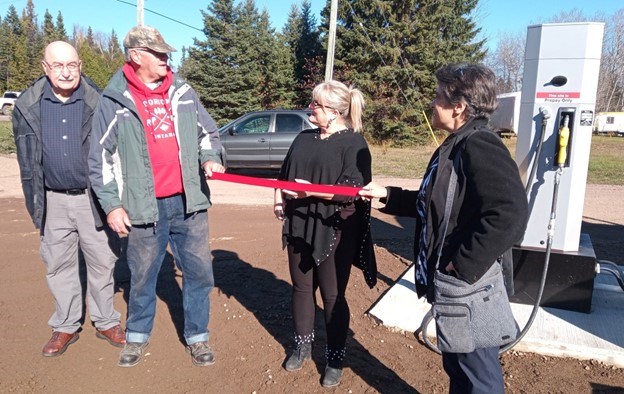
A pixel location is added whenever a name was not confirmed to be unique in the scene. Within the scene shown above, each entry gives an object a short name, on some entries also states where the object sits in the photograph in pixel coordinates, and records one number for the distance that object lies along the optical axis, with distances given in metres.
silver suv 13.10
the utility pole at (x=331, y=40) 17.34
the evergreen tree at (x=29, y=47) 52.84
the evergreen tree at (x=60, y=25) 65.56
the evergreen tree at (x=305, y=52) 30.67
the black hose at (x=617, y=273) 4.39
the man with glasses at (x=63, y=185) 3.30
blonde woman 3.04
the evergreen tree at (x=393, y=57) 26.80
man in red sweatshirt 3.01
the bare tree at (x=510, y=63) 55.69
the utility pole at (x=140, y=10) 14.29
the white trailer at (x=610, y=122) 43.72
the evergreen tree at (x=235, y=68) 30.78
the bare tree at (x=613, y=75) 51.12
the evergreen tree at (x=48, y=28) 58.27
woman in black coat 1.97
